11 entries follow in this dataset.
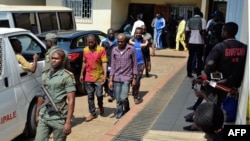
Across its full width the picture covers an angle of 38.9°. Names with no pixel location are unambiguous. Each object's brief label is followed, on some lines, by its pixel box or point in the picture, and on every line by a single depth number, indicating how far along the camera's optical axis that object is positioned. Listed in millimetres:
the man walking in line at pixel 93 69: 6207
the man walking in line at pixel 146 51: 8669
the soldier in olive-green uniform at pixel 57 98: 4020
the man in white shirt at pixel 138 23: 14077
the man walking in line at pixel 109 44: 7409
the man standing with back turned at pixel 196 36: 8194
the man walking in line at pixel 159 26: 16422
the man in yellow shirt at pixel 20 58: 5230
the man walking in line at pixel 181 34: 15801
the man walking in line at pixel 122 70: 6102
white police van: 4703
